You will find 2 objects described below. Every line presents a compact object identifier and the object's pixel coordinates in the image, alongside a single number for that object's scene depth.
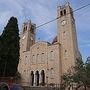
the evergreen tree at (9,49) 11.60
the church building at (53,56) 20.07
